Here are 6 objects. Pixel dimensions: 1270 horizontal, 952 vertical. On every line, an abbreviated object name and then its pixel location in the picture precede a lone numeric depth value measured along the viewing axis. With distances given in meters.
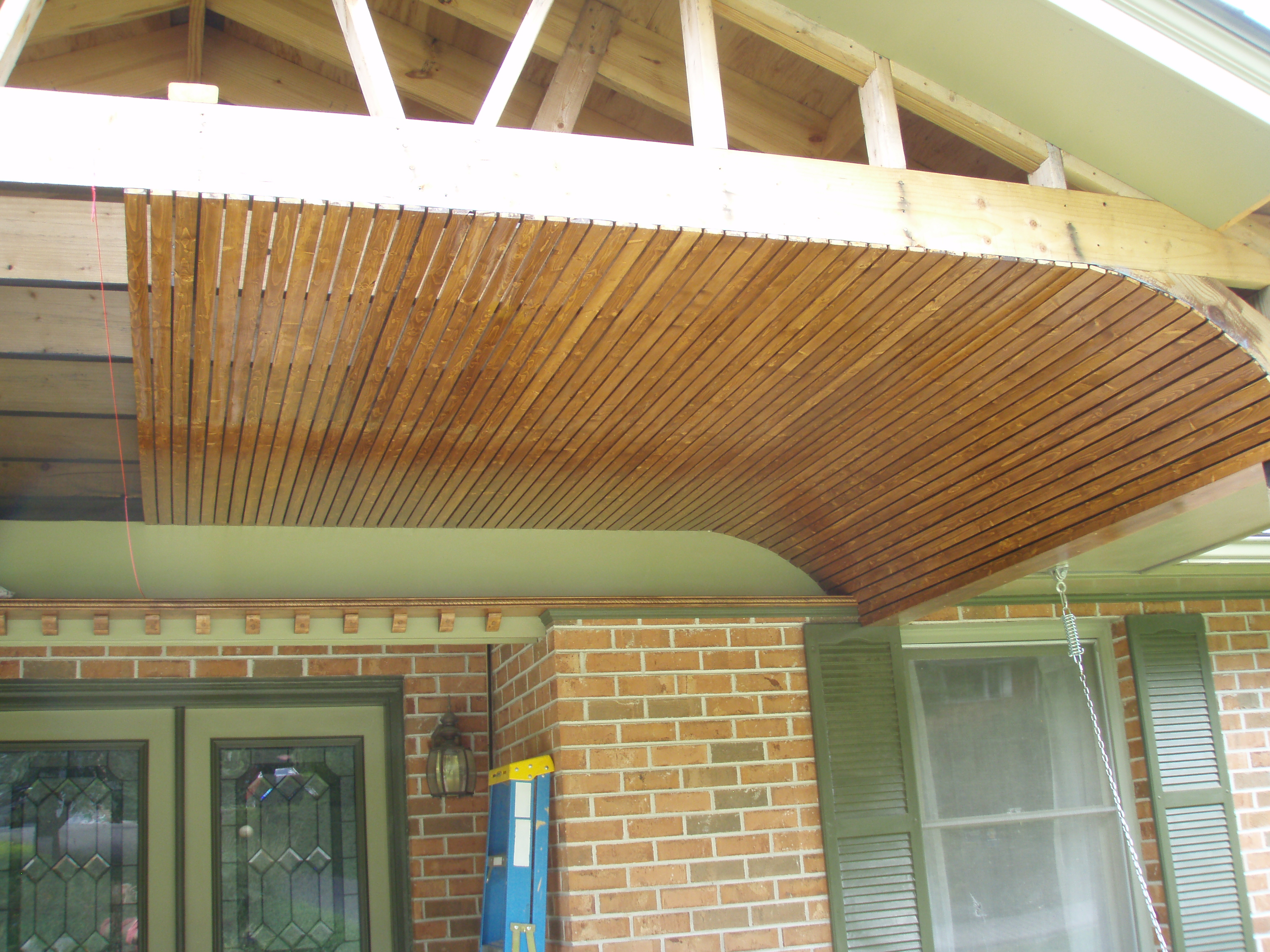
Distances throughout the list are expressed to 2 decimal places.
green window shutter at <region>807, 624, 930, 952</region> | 4.01
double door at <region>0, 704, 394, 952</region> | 4.03
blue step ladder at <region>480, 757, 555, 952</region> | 3.69
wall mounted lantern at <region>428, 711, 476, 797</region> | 4.32
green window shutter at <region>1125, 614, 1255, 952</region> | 4.28
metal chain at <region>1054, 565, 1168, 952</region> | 3.22
